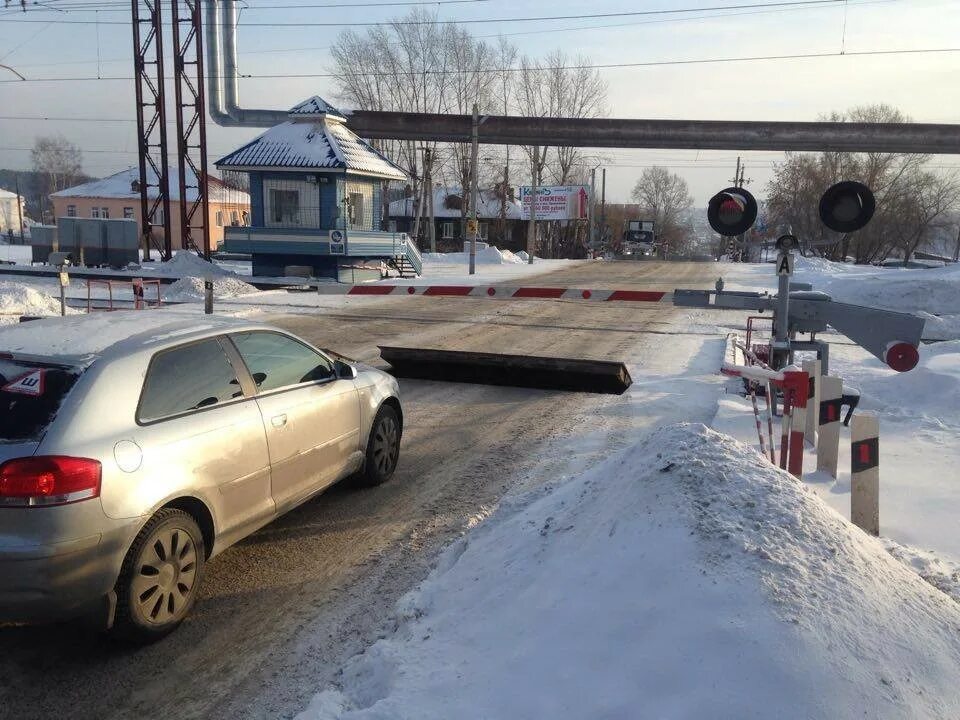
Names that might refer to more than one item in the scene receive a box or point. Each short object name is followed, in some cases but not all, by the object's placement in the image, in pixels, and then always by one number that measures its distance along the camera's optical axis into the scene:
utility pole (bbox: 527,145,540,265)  46.94
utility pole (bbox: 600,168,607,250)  82.44
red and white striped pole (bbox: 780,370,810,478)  6.09
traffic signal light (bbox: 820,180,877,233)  7.98
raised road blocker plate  10.01
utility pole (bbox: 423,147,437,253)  51.45
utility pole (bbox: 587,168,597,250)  67.16
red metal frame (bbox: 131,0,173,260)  33.28
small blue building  27.66
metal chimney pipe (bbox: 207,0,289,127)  35.09
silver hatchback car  3.43
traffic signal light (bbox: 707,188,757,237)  8.52
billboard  64.62
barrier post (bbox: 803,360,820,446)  7.29
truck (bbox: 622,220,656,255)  78.50
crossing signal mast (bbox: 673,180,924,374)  7.58
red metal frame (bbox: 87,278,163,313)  16.72
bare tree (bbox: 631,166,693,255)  132.88
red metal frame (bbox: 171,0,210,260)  32.84
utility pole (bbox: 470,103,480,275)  32.28
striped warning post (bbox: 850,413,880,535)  5.27
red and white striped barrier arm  11.36
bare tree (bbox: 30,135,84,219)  120.38
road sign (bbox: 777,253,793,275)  8.20
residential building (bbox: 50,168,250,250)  65.69
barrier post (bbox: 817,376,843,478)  6.32
